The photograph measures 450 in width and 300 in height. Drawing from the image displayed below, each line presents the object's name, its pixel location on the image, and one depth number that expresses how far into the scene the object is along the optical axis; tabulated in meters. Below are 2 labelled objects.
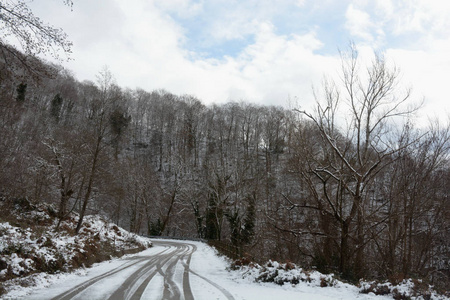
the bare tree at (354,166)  14.70
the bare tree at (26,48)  6.39
